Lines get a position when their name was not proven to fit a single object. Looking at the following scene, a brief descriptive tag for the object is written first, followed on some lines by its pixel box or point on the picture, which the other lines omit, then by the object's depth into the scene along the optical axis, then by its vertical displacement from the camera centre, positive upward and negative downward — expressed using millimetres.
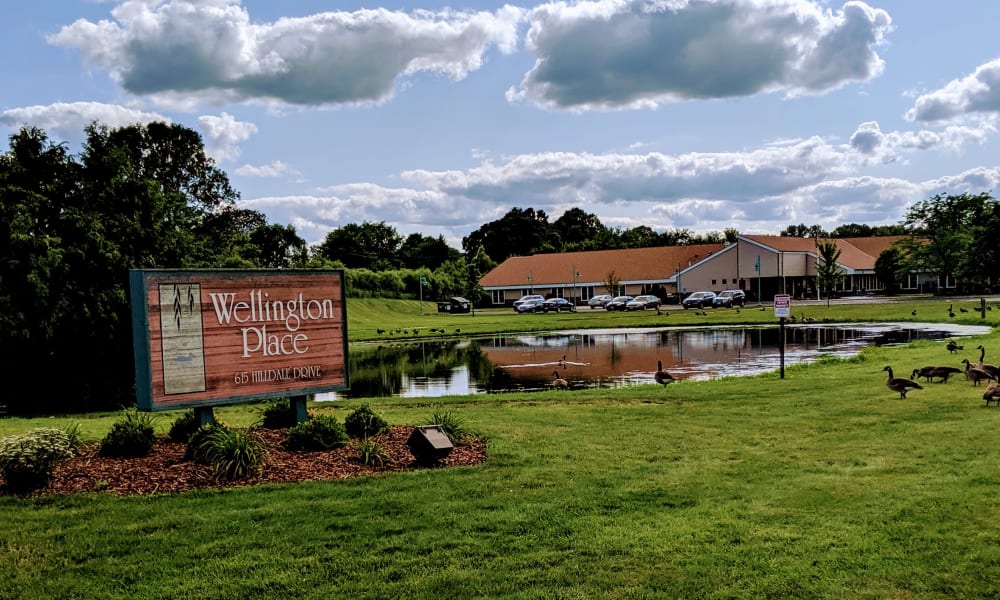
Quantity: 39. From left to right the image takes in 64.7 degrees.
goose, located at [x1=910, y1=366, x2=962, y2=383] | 15930 -1678
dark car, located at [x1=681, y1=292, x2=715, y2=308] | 70312 -295
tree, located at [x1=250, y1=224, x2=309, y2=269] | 93312 +8233
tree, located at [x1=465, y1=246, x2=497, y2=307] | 91438 +2155
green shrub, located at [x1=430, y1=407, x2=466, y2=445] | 10492 -1656
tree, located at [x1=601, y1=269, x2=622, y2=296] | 85375 +2057
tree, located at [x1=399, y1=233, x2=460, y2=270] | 125375 +8373
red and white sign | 19625 -273
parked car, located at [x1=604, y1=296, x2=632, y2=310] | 70438 -302
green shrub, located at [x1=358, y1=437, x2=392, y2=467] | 9492 -1778
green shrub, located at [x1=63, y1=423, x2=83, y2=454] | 9734 -1531
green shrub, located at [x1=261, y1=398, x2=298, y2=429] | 11305 -1522
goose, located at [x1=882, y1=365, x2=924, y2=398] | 14090 -1693
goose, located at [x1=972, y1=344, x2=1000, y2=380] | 15032 -1584
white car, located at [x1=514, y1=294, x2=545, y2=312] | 75000 +322
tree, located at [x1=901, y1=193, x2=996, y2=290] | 80375 +6162
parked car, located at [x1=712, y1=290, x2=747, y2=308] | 70125 -205
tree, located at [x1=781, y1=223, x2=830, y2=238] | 130225 +10582
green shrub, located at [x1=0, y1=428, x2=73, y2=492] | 8135 -1455
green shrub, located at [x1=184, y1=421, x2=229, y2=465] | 9258 -1558
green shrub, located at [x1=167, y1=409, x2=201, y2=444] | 10383 -1502
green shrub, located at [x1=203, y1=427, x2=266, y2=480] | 8859 -1633
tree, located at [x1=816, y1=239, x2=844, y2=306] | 79500 +2439
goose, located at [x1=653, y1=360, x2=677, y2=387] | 18016 -1800
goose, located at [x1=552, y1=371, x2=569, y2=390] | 21533 -2249
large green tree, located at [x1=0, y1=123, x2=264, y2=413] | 19297 +1545
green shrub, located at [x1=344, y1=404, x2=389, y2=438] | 10852 -1602
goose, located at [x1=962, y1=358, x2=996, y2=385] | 14859 -1646
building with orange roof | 88000 +3312
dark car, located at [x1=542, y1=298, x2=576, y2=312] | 73250 -295
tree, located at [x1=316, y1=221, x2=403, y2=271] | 118312 +9736
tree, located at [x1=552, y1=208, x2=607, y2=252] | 137000 +13167
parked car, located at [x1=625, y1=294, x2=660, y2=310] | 69625 -297
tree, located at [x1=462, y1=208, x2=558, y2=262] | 127062 +10863
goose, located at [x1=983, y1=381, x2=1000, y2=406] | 12391 -1658
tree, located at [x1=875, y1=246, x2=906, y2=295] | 86312 +2631
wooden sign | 9406 -291
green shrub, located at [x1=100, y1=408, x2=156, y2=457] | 9625 -1524
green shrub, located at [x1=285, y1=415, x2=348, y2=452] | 10016 -1612
